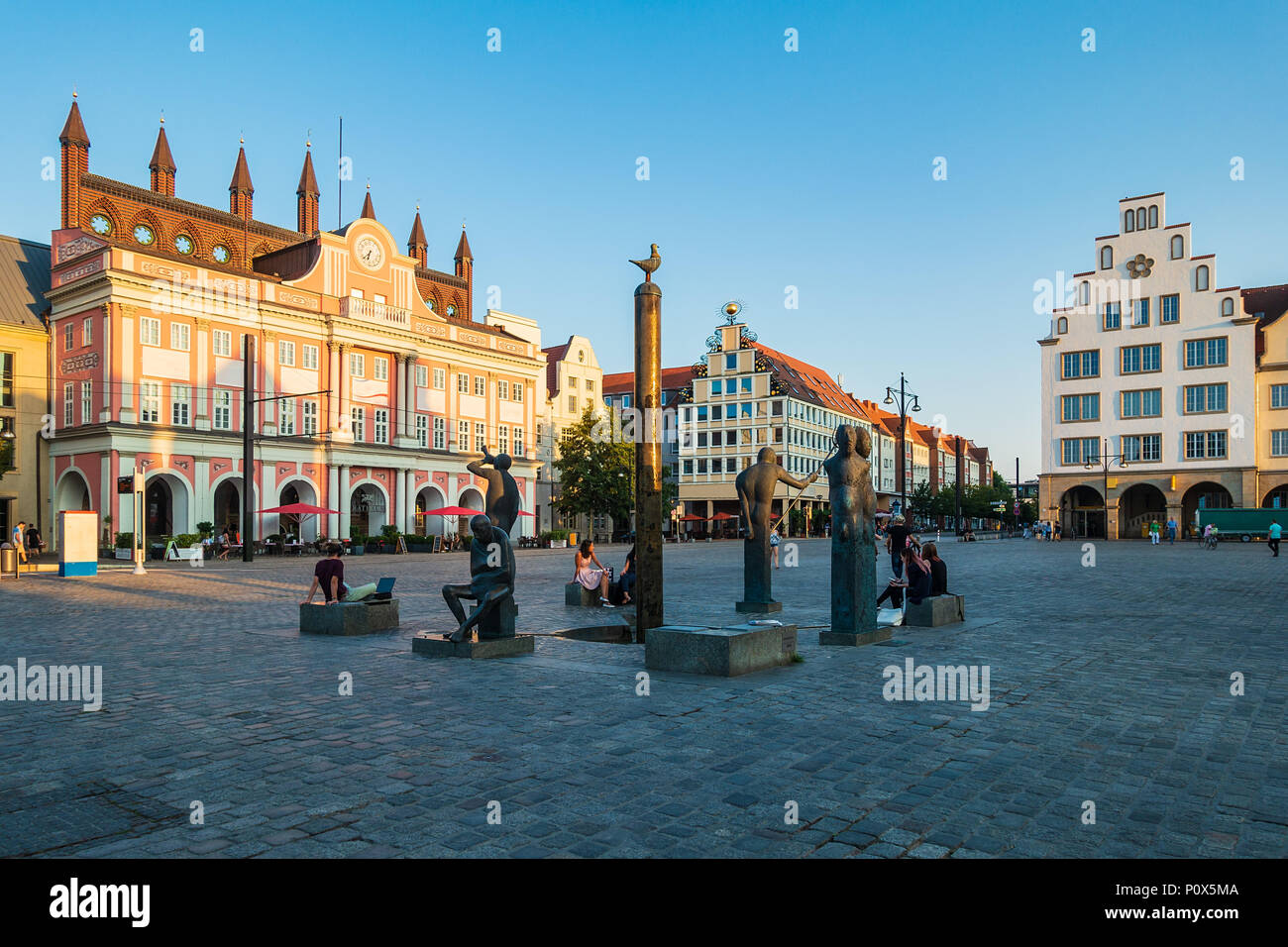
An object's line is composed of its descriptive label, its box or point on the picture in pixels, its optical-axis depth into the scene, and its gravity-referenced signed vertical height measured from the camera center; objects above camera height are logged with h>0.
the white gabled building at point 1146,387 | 56.91 +6.94
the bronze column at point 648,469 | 10.74 +0.34
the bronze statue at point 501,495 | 13.05 +0.04
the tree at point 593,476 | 61.03 +1.46
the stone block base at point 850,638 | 10.86 -1.75
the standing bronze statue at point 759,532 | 14.00 -0.56
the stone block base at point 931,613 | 12.71 -1.70
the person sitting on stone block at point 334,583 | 12.74 -1.19
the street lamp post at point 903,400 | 40.38 +4.31
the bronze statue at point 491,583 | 10.18 -0.97
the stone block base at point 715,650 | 8.80 -1.54
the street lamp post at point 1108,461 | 59.20 +2.11
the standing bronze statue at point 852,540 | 10.93 -0.56
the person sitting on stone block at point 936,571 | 13.80 -1.18
